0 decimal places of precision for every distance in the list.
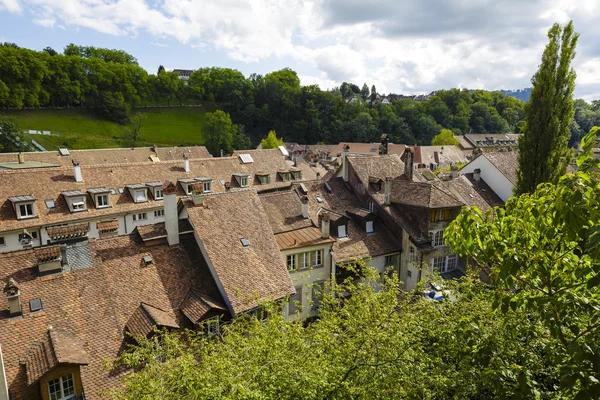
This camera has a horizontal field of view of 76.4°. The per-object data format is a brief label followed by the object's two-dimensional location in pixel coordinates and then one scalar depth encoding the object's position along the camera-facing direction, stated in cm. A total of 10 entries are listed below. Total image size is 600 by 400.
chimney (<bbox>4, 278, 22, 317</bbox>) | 1499
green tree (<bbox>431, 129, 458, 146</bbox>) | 10881
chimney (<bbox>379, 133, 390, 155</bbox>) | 4116
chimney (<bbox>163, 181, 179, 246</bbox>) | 2148
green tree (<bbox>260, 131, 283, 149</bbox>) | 9537
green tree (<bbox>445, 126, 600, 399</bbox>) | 470
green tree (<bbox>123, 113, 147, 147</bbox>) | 10242
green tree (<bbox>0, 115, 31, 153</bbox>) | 7362
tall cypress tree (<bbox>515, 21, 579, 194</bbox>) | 2477
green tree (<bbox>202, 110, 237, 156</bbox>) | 10438
